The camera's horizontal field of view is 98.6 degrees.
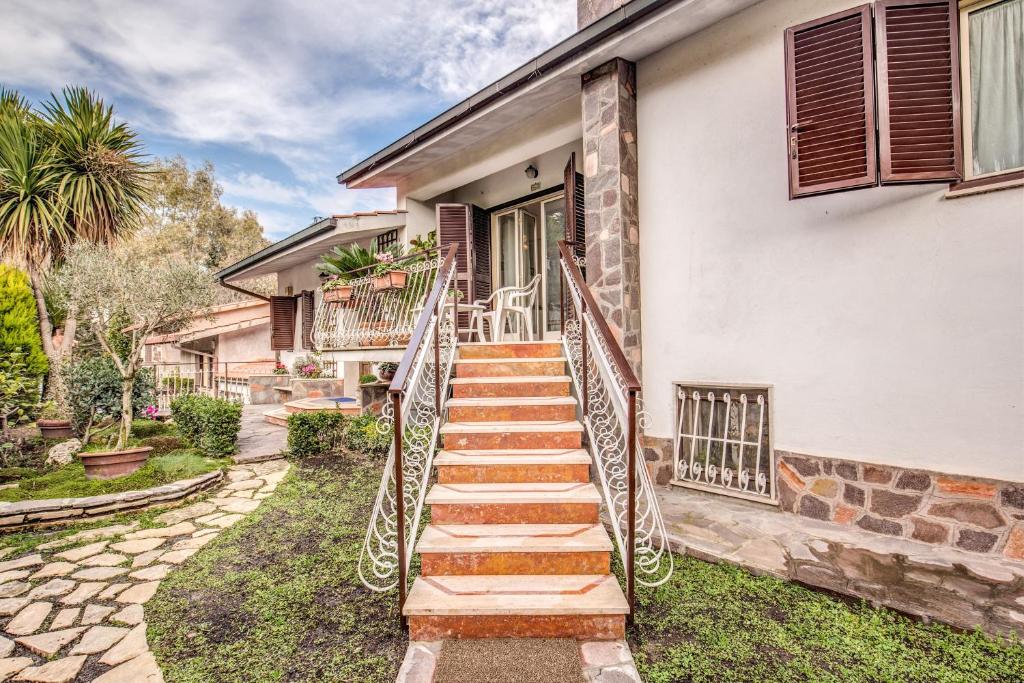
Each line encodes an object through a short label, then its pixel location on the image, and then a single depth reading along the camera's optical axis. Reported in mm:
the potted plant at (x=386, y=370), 8355
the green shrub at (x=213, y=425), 5730
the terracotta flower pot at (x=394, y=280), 6238
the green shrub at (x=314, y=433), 6039
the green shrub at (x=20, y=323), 7586
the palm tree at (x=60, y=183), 7324
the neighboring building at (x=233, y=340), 13008
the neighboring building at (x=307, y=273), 7727
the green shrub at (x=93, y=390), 6129
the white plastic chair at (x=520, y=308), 5487
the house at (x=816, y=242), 2699
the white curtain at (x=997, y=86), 2705
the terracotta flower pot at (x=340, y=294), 7168
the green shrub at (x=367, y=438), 5805
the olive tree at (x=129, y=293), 5207
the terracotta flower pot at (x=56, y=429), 6664
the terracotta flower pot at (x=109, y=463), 4625
